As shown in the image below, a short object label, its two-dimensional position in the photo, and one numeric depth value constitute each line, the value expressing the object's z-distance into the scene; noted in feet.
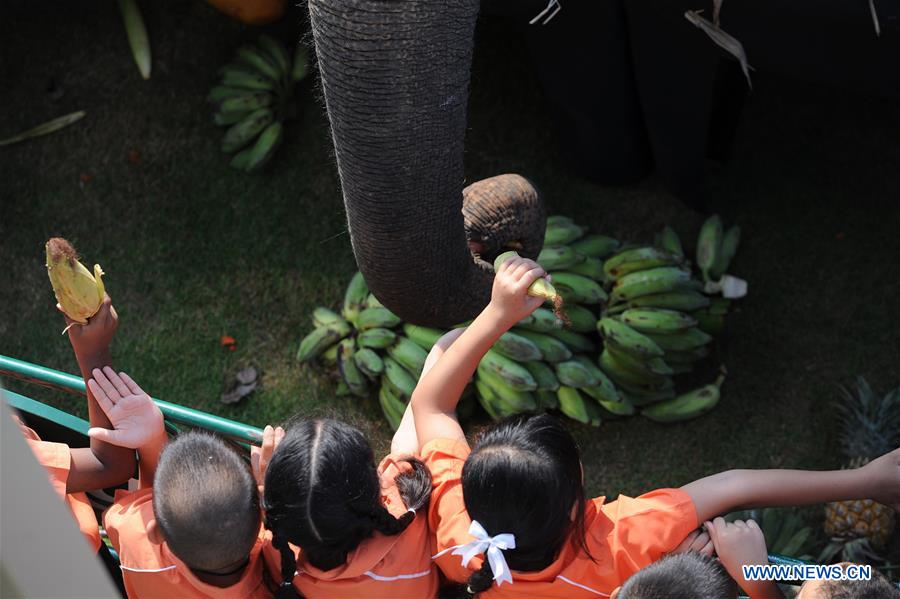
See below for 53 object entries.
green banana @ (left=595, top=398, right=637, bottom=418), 12.30
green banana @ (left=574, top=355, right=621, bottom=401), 12.14
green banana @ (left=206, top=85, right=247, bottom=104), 14.53
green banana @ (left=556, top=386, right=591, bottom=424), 12.16
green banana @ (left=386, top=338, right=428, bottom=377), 12.03
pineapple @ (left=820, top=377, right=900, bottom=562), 11.13
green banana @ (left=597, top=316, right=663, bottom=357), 11.86
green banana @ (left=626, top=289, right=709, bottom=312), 12.21
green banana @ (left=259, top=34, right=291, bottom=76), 14.61
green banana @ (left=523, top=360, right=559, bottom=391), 11.99
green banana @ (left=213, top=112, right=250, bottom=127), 14.51
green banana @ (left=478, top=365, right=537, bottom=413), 11.94
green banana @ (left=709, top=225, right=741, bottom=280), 12.96
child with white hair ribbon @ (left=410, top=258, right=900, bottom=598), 6.91
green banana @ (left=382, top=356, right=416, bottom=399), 12.04
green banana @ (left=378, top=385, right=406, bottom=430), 12.30
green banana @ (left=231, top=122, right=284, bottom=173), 14.26
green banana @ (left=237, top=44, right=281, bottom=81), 14.53
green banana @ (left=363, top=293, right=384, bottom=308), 12.64
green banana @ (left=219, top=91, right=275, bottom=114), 14.38
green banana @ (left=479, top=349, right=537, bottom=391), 11.76
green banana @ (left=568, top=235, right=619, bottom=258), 12.96
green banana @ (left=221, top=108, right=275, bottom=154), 14.32
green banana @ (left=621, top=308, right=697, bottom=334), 11.92
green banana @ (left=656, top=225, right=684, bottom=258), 12.95
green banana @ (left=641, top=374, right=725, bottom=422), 12.41
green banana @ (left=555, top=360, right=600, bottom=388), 11.99
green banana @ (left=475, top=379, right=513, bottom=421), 12.14
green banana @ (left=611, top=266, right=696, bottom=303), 12.12
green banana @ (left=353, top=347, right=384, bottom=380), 12.28
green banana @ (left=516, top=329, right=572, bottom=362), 12.01
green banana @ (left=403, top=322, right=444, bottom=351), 12.24
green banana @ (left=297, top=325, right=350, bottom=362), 12.83
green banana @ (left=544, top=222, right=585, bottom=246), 12.75
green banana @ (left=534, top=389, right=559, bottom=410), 12.17
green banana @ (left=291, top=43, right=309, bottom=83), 14.56
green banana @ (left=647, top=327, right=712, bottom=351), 12.17
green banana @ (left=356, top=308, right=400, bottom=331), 12.42
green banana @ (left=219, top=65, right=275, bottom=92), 14.44
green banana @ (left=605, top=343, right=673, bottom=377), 12.08
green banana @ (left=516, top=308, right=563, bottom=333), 12.01
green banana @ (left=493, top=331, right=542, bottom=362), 11.80
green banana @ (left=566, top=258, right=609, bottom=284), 12.50
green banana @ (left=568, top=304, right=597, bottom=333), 12.37
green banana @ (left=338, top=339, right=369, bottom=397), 12.55
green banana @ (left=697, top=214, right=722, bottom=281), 12.89
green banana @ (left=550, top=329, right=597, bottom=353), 12.39
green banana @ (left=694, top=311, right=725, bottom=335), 12.61
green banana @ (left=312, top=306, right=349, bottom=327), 13.03
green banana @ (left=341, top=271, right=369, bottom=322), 12.87
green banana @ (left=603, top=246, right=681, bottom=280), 12.39
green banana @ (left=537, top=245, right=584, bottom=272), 12.30
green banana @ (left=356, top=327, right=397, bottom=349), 12.33
